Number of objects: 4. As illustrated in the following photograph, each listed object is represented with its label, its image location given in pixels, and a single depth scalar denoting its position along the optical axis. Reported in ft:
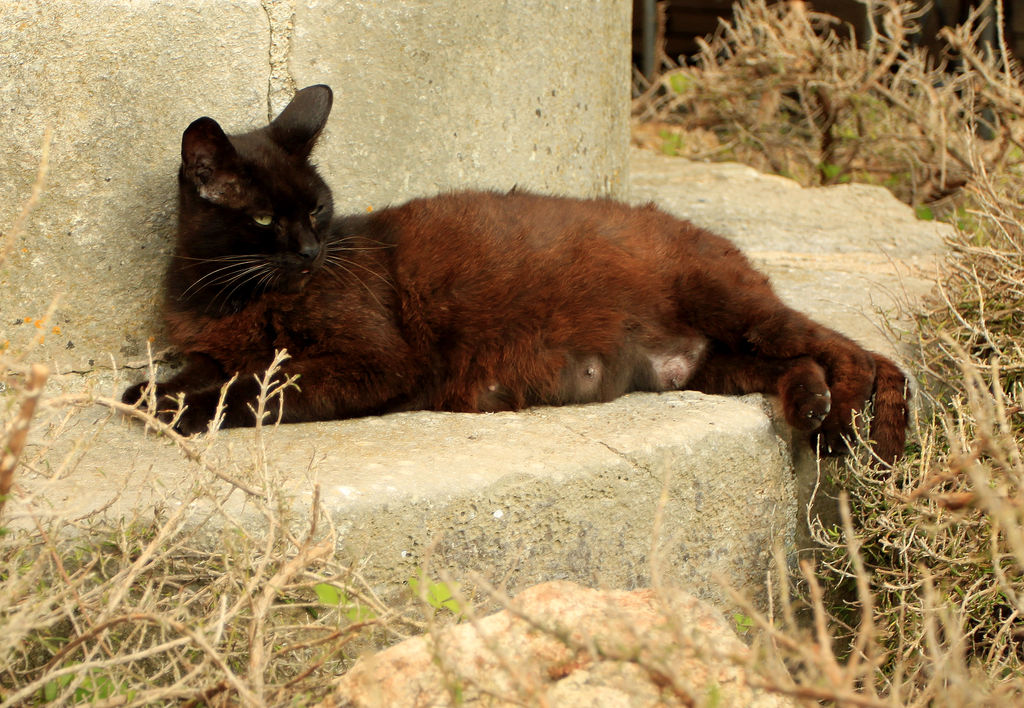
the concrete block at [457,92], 10.94
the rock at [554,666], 5.86
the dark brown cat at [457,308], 9.78
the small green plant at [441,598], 7.49
